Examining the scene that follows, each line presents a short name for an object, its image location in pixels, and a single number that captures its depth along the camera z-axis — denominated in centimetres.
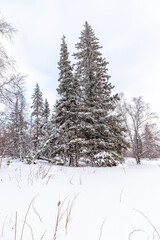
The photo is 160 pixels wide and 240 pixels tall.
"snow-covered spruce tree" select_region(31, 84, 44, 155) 1614
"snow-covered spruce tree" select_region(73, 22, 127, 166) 699
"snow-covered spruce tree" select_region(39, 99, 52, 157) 873
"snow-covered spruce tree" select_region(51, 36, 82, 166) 738
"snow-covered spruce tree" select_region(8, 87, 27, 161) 1316
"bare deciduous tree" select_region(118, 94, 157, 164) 1307
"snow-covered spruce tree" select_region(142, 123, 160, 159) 1239
